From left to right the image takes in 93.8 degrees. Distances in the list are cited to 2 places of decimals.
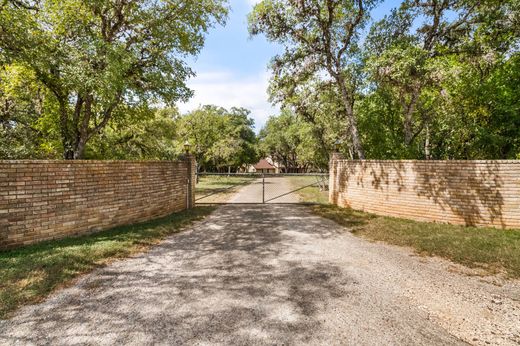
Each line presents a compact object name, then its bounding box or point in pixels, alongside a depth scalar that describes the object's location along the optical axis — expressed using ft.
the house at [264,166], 214.90
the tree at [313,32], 33.63
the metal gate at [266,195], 42.86
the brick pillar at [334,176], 36.22
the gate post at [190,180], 34.63
